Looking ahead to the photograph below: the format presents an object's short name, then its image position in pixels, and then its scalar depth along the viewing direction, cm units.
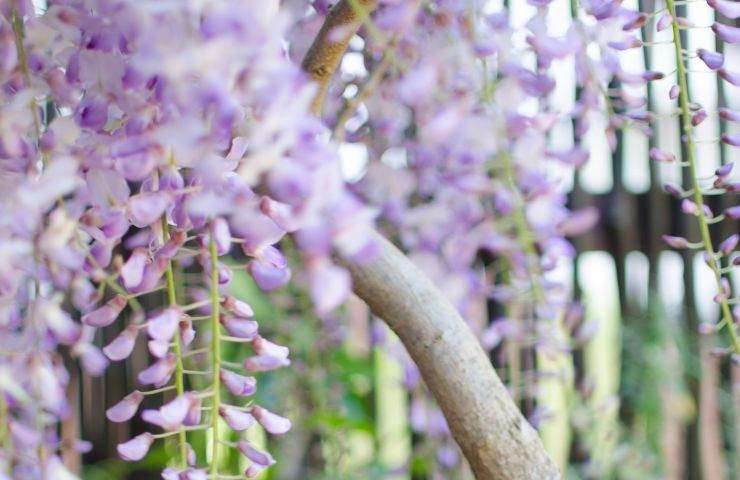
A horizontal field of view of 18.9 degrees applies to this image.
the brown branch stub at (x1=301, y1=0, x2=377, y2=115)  95
